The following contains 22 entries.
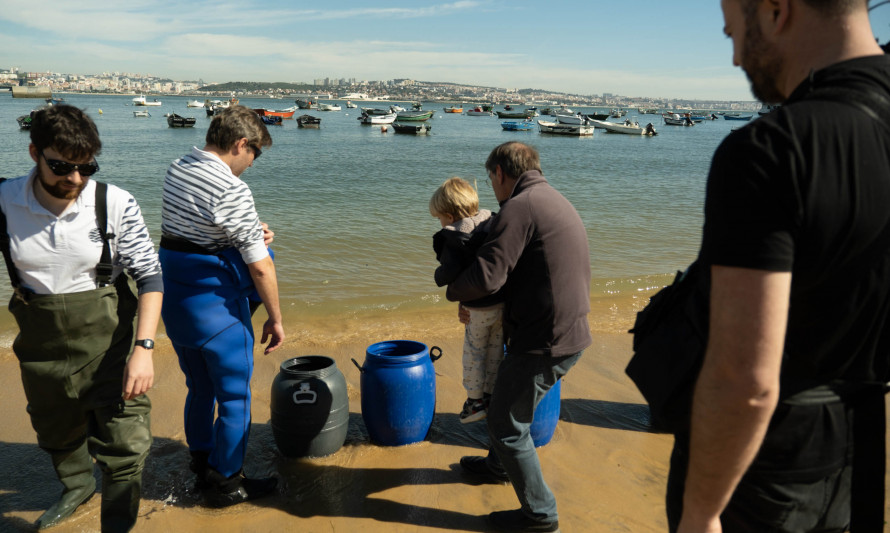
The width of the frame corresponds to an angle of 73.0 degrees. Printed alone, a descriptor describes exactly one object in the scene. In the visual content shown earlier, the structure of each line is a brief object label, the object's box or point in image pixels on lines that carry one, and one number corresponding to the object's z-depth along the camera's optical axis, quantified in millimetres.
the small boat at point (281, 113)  72025
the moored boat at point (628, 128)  69962
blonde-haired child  3713
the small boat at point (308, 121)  65000
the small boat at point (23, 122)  42338
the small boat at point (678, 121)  102250
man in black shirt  1273
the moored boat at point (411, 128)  59125
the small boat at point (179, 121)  59438
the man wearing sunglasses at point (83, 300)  2816
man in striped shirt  3326
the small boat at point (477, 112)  125375
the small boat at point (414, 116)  64688
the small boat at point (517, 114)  105838
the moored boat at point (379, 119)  70888
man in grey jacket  3195
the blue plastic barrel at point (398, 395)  4246
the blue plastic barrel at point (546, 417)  4324
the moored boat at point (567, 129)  61969
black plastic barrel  4105
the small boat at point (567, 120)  66000
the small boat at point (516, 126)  70688
